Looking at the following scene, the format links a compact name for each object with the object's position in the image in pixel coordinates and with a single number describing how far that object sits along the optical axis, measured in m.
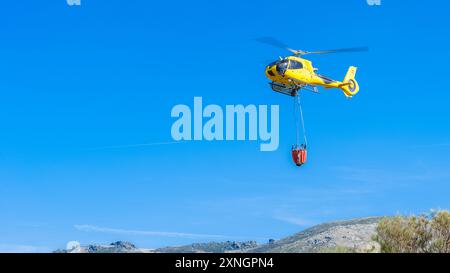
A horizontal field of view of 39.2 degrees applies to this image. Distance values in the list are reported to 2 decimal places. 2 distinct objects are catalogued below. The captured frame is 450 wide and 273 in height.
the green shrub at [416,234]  61.78
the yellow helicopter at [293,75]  53.69
